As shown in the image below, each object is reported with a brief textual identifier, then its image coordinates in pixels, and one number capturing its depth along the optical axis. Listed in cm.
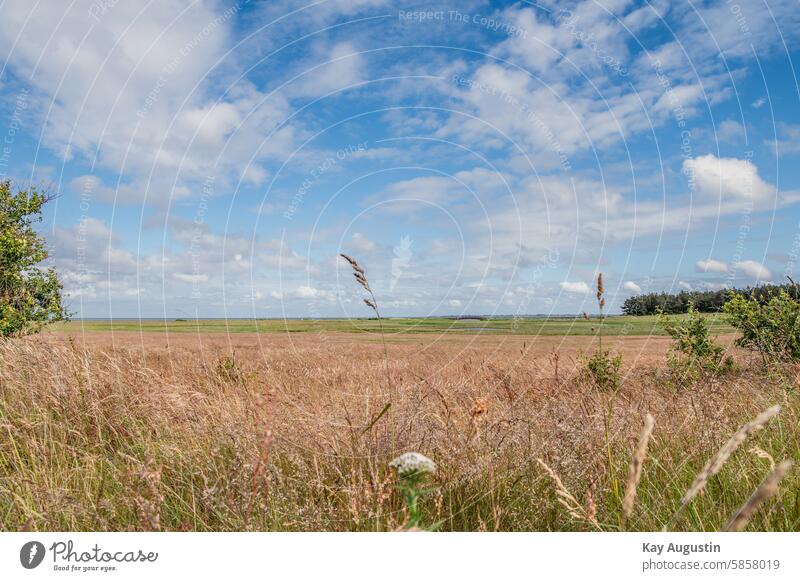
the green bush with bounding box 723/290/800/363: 1038
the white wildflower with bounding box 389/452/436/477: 194
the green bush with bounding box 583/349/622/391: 1012
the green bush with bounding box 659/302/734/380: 1052
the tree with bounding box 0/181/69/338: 1216
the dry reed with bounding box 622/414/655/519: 130
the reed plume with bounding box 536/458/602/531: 193
